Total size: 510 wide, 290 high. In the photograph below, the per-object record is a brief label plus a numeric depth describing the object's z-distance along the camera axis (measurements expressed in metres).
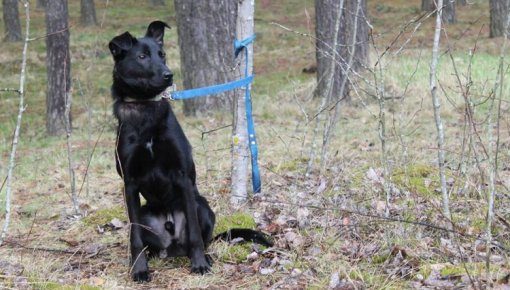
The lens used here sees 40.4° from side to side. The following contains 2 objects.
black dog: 4.63
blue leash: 5.37
